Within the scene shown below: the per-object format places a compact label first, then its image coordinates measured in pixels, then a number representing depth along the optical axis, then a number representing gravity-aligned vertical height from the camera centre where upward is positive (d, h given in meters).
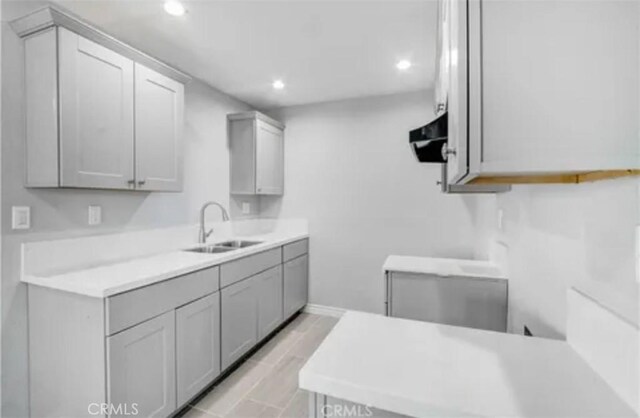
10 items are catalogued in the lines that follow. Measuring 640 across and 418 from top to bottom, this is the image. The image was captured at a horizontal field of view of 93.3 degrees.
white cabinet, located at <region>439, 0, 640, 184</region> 0.59 +0.24
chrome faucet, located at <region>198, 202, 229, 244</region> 2.70 -0.22
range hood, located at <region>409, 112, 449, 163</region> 0.85 +0.20
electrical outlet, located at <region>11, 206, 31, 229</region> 1.53 -0.05
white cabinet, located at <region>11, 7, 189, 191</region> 1.50 +0.55
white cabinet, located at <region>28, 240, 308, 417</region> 1.43 -0.75
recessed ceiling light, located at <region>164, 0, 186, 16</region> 1.68 +1.14
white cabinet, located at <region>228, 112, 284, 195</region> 3.10 +0.57
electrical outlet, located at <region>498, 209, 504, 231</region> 1.96 -0.09
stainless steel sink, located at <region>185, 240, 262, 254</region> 2.64 -0.37
